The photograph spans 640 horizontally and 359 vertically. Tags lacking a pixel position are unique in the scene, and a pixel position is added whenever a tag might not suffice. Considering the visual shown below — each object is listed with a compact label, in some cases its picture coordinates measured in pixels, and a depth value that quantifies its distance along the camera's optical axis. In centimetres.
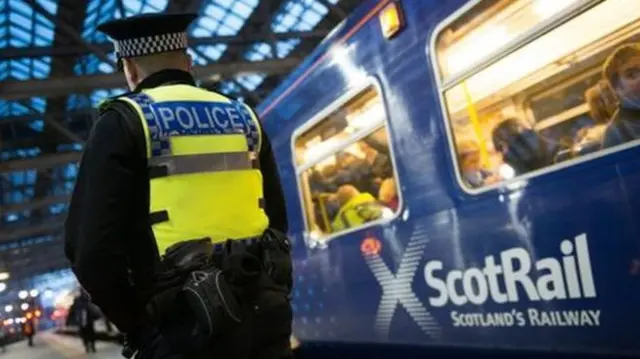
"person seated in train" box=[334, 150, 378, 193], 454
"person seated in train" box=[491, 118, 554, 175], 318
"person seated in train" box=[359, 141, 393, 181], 422
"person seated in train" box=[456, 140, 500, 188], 346
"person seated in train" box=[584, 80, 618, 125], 289
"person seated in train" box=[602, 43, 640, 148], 275
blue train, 281
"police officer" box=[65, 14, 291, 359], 178
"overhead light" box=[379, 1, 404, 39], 390
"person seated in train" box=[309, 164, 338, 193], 491
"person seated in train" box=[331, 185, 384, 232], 452
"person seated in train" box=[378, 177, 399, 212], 418
